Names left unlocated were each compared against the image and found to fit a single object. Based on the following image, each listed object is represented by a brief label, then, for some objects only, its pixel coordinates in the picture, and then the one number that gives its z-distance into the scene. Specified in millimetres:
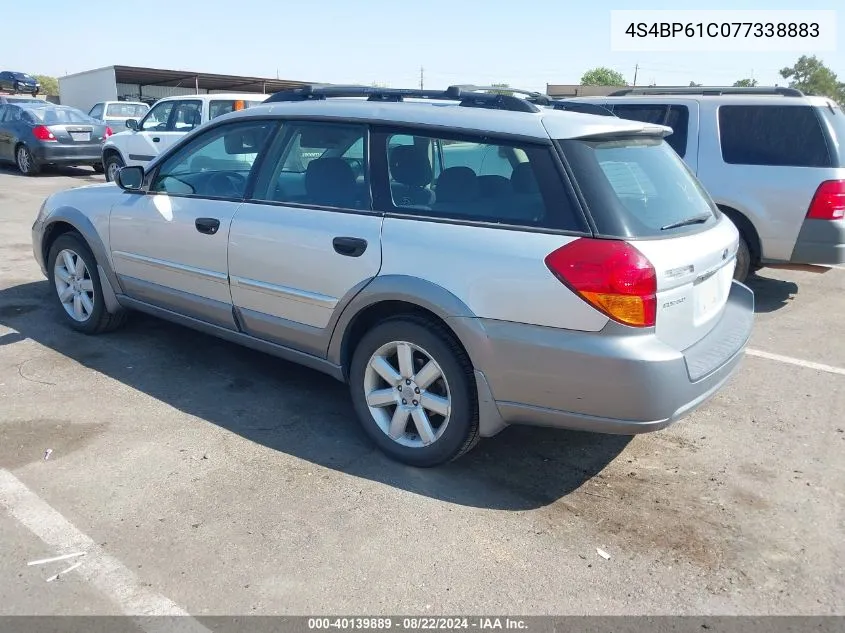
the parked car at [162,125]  12141
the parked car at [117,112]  20484
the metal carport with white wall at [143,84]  31236
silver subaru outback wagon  3166
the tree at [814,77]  71062
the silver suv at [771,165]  6352
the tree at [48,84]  69775
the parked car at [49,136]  15523
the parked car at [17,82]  34562
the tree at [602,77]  83875
